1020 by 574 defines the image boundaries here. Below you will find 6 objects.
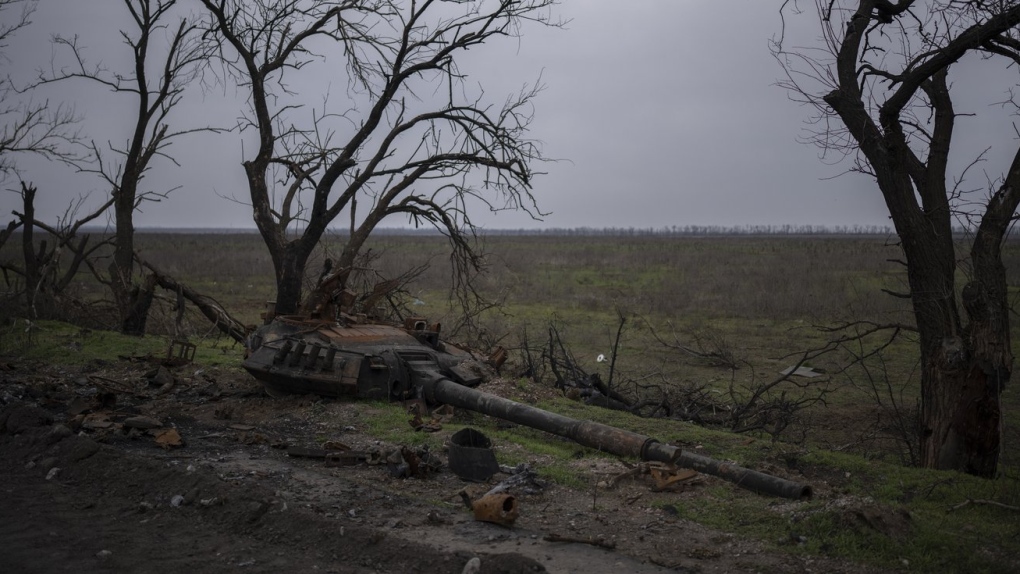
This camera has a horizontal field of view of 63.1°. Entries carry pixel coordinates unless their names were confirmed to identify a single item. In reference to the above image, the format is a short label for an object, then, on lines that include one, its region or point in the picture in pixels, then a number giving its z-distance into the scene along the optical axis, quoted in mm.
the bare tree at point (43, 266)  16750
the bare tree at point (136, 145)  16891
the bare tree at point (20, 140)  18672
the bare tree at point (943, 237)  7812
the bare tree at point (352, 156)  11641
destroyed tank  8742
